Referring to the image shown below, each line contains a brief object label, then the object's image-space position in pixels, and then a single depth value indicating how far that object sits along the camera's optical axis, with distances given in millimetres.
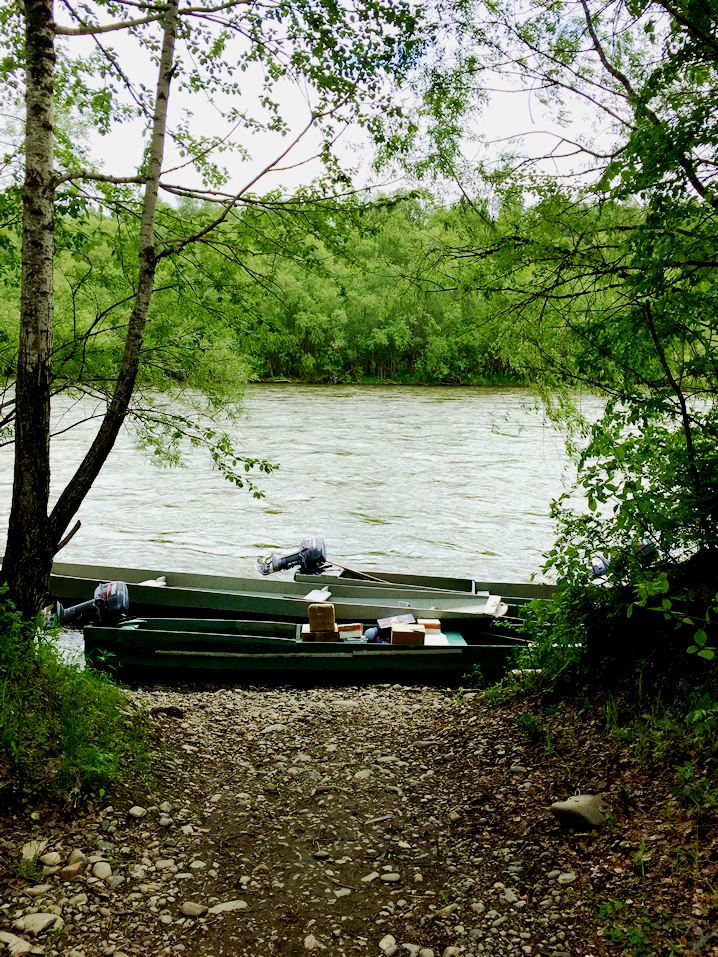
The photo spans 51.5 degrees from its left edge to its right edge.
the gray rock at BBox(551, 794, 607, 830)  3637
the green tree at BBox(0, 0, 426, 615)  4969
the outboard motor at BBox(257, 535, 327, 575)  9688
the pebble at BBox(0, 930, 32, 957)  2897
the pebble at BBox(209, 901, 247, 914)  3369
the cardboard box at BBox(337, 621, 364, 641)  7867
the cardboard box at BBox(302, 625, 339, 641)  7691
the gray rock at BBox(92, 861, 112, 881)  3447
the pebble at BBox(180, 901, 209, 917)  3322
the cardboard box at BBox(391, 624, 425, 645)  7543
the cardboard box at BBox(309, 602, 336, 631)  7742
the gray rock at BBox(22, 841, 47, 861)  3418
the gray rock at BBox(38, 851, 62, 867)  3426
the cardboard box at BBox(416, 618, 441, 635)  7879
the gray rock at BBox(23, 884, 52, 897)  3219
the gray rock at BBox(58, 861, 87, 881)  3375
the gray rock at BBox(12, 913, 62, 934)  3035
